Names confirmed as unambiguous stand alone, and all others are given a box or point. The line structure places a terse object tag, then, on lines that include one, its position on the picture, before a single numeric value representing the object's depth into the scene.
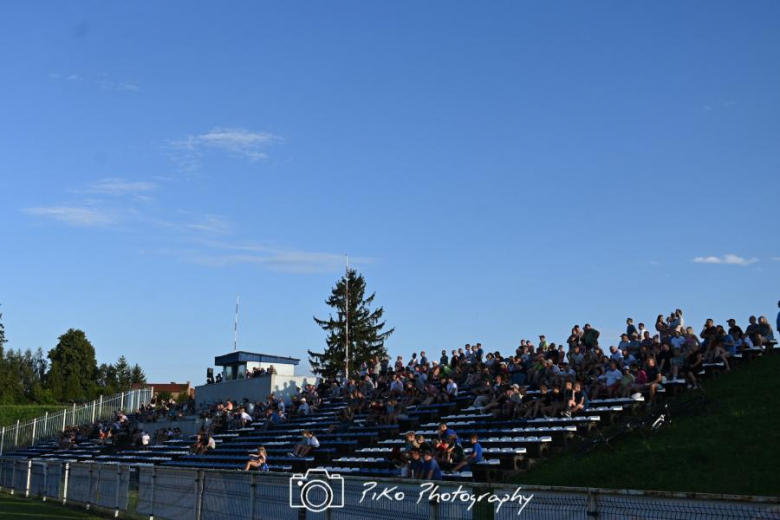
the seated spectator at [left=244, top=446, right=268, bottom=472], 21.00
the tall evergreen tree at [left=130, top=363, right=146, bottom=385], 143.50
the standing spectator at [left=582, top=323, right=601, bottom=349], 24.16
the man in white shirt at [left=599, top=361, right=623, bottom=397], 20.36
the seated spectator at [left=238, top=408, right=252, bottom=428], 34.69
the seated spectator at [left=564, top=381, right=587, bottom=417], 19.55
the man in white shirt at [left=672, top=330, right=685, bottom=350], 21.09
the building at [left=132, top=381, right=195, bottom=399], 131.12
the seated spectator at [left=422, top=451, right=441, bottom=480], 15.92
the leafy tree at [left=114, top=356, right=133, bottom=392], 140.00
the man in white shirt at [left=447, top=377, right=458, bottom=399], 25.48
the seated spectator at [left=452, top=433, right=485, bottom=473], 17.77
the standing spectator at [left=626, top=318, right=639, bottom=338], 23.42
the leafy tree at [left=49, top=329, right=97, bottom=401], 110.19
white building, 38.72
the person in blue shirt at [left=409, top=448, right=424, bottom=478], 16.30
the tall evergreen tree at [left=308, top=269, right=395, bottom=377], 85.12
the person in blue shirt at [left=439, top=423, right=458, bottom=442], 18.47
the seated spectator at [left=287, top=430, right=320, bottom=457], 25.28
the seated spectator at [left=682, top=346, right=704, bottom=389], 20.08
